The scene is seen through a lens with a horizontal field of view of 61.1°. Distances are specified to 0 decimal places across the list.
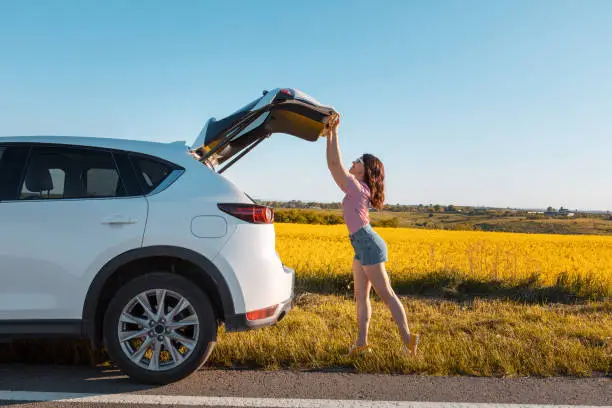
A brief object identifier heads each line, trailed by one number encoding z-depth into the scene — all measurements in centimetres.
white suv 363
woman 429
